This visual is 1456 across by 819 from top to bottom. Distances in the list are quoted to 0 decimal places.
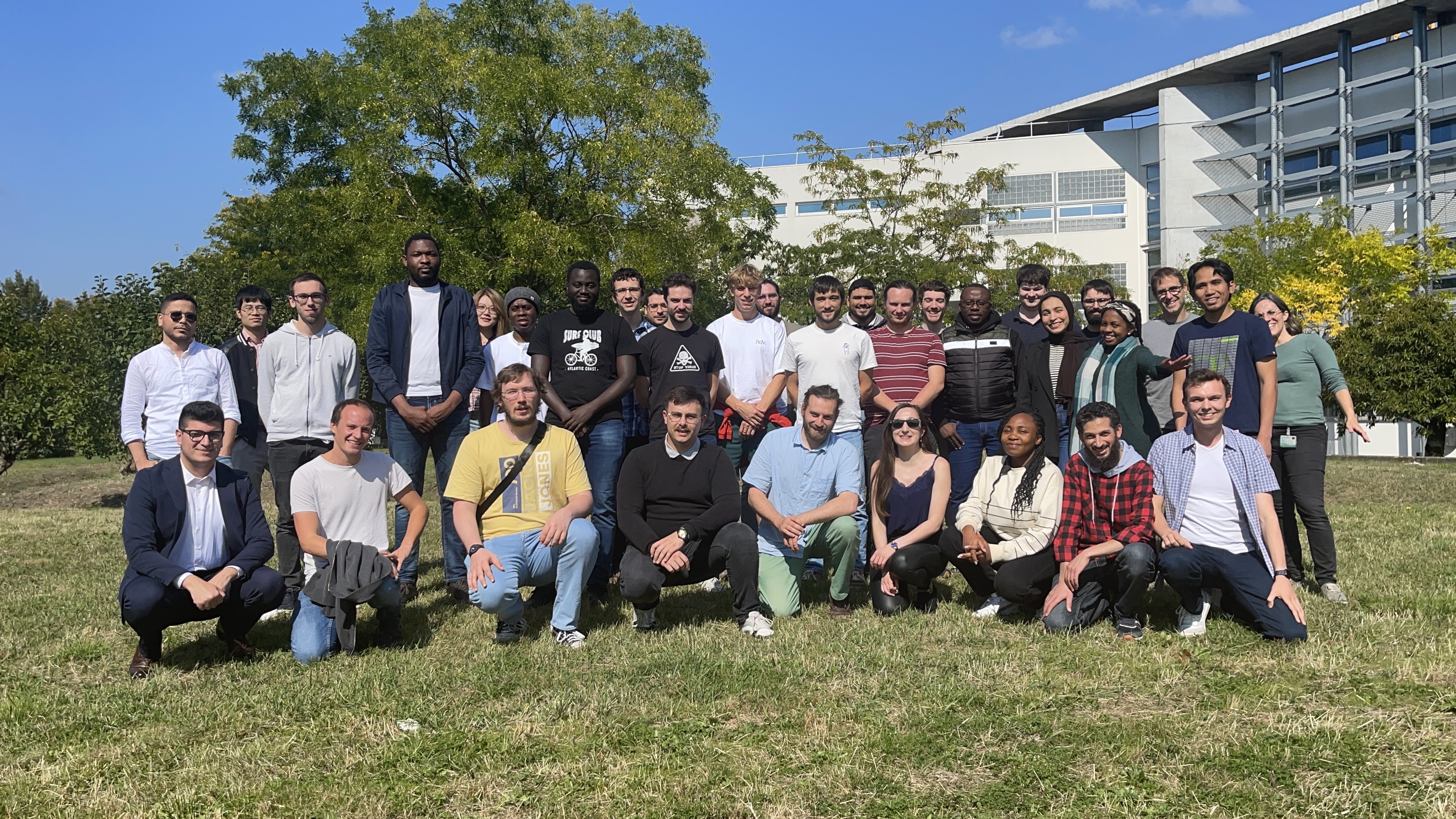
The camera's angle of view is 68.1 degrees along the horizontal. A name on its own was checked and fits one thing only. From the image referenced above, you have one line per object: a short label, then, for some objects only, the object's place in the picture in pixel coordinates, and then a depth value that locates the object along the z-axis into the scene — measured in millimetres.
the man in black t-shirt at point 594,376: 7121
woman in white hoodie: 6262
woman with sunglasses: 6484
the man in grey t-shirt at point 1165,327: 7422
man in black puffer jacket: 7926
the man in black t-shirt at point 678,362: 7535
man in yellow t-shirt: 6066
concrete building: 43688
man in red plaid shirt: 5945
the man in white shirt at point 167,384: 6805
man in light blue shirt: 6562
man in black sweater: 6219
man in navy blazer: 5438
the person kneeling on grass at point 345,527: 5750
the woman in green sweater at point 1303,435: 7117
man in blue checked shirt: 5793
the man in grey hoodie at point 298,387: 6914
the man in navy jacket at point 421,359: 7145
